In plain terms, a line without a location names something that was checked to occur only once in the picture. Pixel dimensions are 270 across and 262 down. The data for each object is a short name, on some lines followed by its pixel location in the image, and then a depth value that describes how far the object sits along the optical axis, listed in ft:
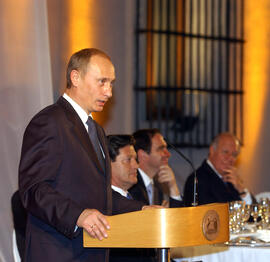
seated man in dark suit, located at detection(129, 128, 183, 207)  28.45
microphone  16.23
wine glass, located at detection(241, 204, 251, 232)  25.28
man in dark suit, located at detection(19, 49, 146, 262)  14.95
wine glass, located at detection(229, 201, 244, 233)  25.07
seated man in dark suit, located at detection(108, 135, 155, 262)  22.60
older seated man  31.95
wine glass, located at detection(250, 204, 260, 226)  26.14
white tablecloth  21.65
